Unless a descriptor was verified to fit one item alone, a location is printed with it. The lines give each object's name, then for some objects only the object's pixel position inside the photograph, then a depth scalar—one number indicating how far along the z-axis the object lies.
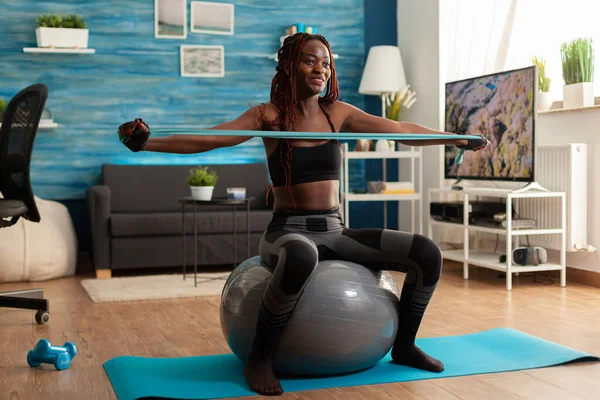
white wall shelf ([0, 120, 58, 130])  5.61
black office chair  3.56
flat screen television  4.52
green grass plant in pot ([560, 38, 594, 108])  4.59
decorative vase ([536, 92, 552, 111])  4.94
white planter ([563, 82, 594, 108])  4.59
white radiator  4.55
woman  2.53
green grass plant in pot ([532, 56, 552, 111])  4.95
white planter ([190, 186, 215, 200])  4.81
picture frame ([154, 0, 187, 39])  6.02
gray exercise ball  2.45
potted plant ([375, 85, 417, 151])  5.94
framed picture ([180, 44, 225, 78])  6.09
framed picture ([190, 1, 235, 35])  6.09
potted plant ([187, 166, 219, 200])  4.82
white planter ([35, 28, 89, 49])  5.60
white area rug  4.38
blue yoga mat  2.45
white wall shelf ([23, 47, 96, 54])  5.62
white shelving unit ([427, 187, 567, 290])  4.48
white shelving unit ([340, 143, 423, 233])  5.58
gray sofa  5.21
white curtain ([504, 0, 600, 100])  4.71
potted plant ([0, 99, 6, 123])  5.31
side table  4.67
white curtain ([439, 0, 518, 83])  5.31
